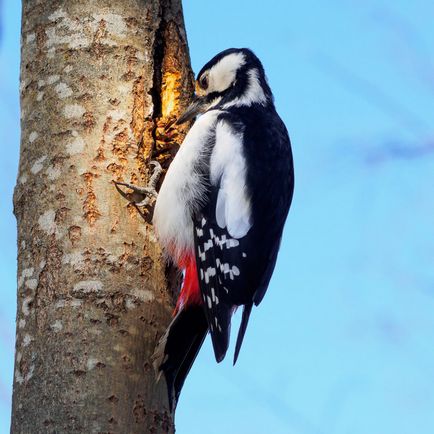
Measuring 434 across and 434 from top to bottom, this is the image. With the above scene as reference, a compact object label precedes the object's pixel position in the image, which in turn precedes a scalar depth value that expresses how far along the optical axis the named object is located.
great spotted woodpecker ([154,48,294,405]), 5.74
